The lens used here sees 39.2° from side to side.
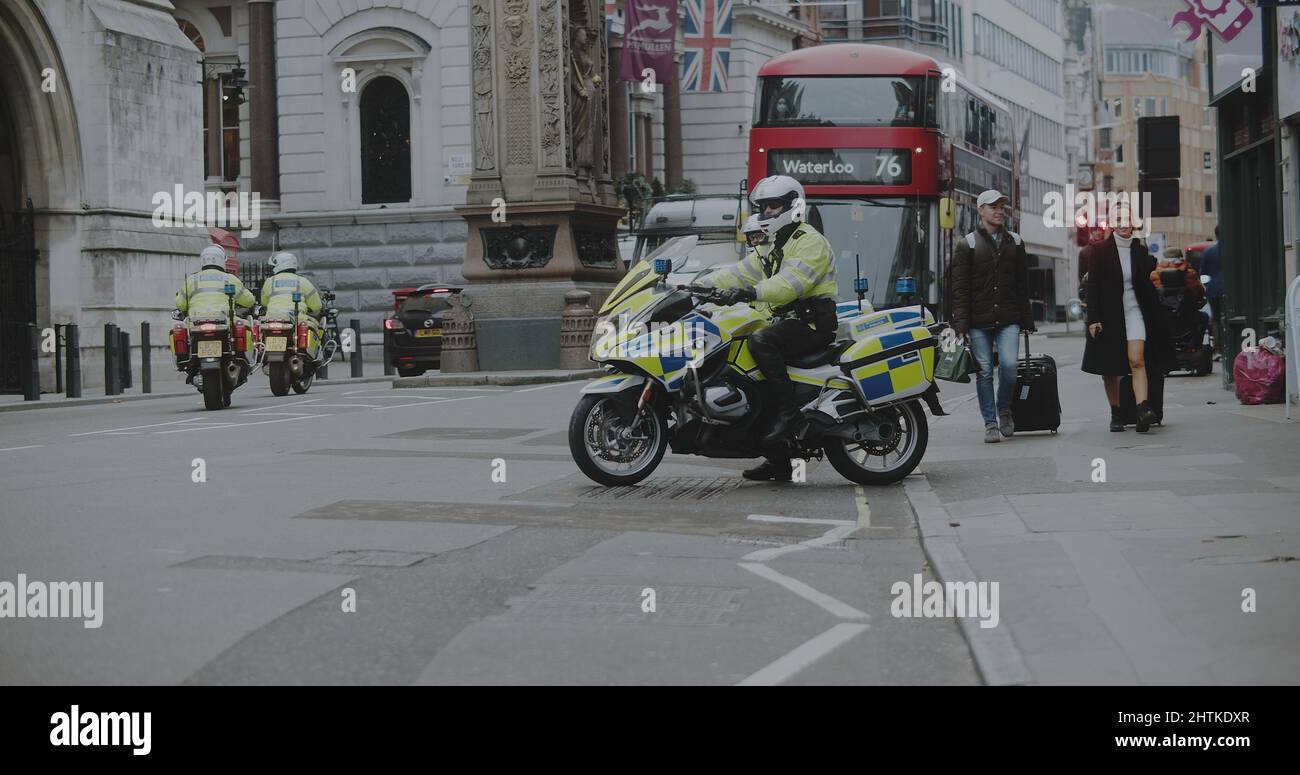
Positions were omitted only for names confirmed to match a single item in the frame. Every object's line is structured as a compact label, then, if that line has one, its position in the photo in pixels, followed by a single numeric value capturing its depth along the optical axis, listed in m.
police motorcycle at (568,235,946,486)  11.05
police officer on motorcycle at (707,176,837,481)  11.14
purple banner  34.34
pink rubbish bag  16.61
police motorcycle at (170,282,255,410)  19.75
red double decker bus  25.16
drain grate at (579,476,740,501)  10.75
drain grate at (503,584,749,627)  6.61
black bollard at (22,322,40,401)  22.50
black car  29.56
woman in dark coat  14.35
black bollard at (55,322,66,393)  24.80
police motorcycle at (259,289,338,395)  22.69
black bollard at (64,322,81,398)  23.19
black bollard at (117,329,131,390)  24.45
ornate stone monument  26.55
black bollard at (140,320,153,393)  24.61
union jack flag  37.41
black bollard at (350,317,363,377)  30.45
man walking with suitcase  14.15
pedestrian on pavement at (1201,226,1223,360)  25.30
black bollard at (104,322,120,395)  23.77
